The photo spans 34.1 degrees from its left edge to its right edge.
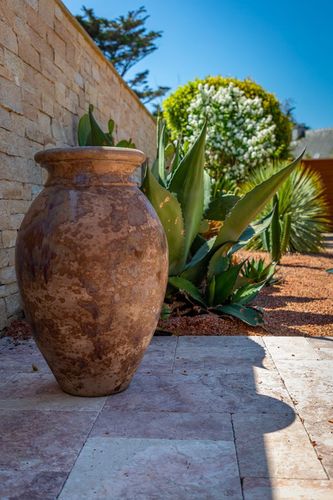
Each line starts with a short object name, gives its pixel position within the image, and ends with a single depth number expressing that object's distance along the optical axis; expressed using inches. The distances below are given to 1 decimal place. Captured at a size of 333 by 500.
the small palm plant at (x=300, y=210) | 332.5
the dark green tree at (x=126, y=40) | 867.8
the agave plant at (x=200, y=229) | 147.1
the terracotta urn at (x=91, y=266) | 90.1
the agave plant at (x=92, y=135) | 176.2
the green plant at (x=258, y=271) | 214.1
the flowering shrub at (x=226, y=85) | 500.8
